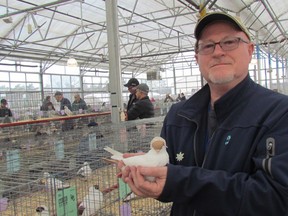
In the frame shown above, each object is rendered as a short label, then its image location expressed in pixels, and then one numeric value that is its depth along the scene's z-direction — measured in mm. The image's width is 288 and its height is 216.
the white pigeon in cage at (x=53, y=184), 1951
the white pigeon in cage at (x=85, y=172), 2522
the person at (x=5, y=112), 8177
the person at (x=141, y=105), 4891
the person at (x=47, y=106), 8945
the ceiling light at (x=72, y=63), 9250
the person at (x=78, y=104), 9014
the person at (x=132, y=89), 5134
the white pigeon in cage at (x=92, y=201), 2549
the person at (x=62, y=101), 8584
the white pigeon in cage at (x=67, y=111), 7832
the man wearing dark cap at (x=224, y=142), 903
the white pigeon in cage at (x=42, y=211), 2406
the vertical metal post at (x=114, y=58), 4289
